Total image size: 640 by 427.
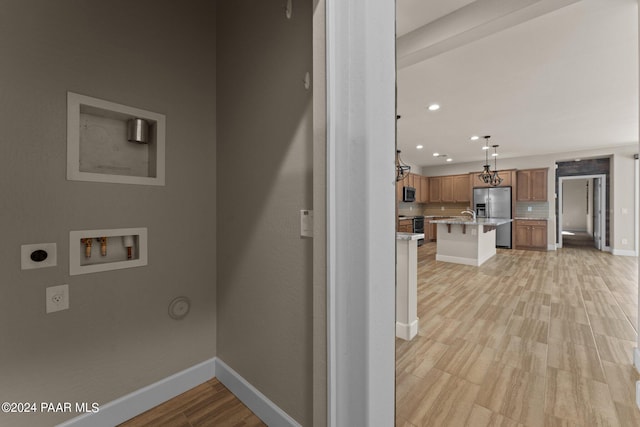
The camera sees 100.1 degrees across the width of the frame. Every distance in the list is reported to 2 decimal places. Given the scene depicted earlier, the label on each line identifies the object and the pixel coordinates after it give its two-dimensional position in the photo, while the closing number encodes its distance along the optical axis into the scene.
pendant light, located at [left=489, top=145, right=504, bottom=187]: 6.72
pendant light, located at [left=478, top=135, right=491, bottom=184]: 5.73
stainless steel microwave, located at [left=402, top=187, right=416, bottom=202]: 7.47
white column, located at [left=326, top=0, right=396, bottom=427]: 0.78
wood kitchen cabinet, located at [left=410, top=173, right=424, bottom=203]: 8.49
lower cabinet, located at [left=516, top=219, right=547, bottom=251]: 7.08
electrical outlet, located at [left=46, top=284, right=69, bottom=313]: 1.23
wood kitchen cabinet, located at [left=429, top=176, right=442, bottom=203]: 9.05
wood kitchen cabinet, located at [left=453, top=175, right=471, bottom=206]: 8.36
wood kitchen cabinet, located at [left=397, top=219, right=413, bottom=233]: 7.40
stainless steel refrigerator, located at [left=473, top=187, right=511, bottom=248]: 7.49
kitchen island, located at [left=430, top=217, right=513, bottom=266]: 5.23
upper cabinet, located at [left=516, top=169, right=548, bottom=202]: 7.18
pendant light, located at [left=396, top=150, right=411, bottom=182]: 4.28
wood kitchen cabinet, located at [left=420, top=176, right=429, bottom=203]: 8.98
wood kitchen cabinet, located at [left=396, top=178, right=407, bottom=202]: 7.62
